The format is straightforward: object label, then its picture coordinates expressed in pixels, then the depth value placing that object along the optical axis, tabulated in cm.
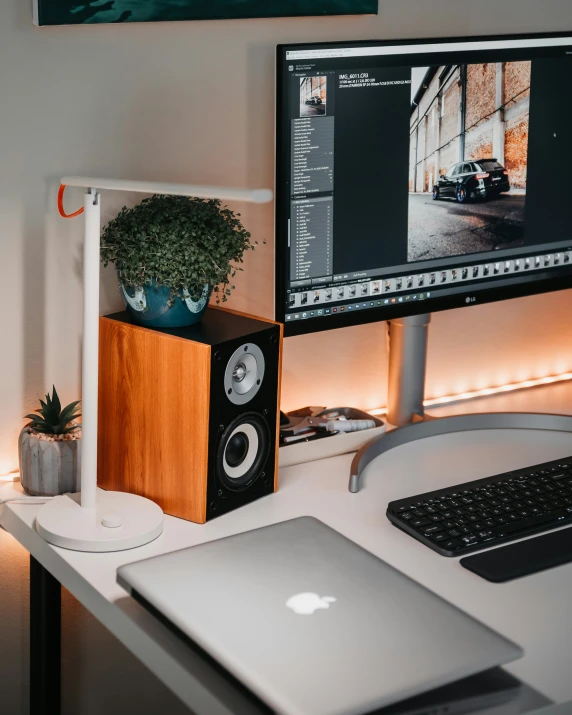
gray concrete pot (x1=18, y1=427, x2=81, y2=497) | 129
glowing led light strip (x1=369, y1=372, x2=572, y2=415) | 179
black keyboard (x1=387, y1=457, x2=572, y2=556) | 119
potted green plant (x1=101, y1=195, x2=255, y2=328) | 123
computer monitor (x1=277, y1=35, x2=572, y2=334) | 130
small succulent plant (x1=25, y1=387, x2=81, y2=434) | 131
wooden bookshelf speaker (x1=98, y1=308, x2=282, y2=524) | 121
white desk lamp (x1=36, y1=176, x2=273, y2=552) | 114
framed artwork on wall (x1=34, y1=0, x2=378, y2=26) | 125
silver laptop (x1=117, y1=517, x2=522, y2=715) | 85
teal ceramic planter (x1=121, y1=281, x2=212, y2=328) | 125
